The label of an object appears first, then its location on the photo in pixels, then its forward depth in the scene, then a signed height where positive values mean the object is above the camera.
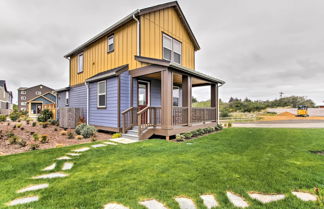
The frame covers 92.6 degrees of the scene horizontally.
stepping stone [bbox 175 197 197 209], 2.07 -1.30
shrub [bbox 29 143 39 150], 5.13 -1.24
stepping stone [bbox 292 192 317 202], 2.26 -1.33
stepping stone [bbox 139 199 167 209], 2.05 -1.30
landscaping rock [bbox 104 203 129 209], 2.03 -1.29
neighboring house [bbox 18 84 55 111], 38.33 +4.14
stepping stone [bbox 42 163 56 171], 3.42 -1.32
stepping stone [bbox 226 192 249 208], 2.11 -1.31
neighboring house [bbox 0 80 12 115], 31.16 +2.45
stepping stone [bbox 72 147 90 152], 4.96 -1.32
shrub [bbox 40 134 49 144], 6.05 -1.17
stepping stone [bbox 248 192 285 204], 2.23 -1.32
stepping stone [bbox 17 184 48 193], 2.49 -1.30
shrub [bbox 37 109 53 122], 12.68 -0.56
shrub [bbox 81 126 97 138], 7.28 -1.08
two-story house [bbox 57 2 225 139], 7.05 +1.73
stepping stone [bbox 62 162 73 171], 3.47 -1.32
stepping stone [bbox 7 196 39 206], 2.12 -1.29
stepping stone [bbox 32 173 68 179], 3.01 -1.32
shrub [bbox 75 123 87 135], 7.87 -0.99
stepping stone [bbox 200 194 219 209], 2.10 -1.31
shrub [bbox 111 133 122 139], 7.11 -1.24
